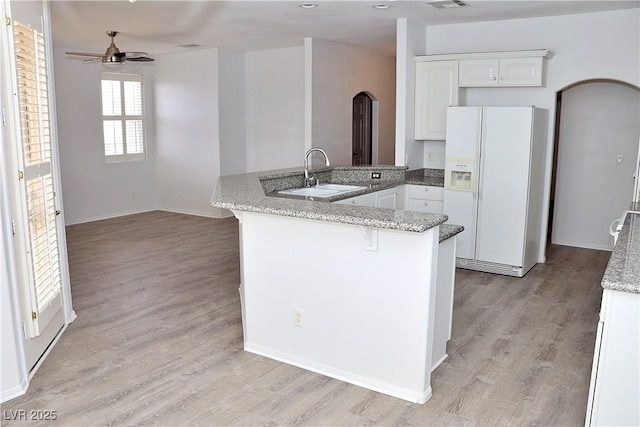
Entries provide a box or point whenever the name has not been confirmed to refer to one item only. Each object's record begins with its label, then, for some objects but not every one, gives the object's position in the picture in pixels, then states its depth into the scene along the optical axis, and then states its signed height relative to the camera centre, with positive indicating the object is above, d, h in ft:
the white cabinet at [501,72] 17.57 +2.04
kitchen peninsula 9.42 -2.86
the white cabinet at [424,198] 18.60 -2.16
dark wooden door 28.94 +0.18
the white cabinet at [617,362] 7.07 -2.94
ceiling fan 18.76 +2.49
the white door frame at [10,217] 9.61 -1.52
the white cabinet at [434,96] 18.90 +1.33
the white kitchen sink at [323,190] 15.61 -1.70
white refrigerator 16.92 -1.50
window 27.48 +0.71
